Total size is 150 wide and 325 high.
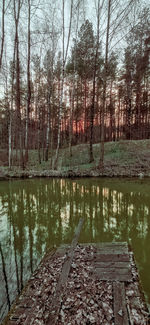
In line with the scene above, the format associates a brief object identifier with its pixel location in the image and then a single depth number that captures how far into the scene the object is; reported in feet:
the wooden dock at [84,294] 6.28
